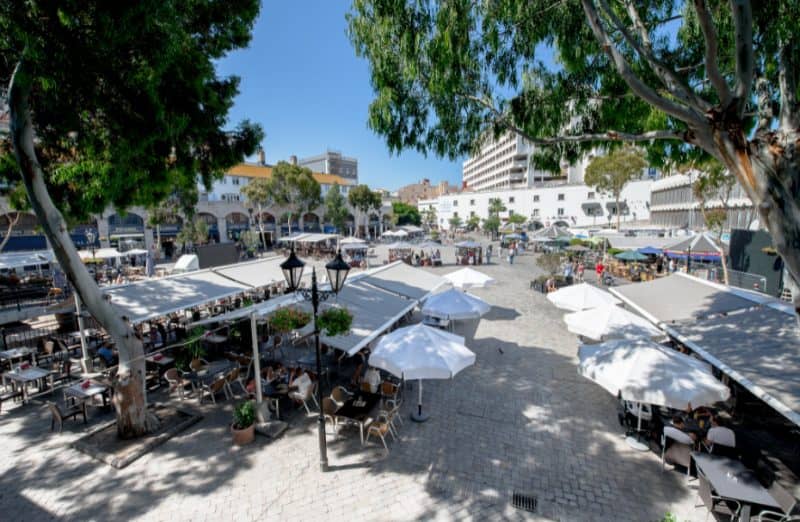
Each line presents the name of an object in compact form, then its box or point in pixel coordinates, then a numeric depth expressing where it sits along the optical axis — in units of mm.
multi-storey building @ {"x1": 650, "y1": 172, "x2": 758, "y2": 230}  23609
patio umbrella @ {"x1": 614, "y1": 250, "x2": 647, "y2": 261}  22083
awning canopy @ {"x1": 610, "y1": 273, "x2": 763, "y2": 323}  9312
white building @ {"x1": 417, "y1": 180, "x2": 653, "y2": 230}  54925
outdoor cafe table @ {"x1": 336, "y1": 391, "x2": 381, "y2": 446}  6844
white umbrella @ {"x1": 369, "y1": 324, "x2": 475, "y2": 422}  7039
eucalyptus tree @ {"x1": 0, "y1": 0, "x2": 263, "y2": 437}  5332
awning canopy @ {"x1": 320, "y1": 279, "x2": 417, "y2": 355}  8055
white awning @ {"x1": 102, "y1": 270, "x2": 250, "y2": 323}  9359
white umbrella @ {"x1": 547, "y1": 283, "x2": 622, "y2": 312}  11631
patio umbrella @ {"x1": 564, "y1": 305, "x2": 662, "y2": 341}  8758
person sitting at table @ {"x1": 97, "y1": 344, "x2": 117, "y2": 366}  10091
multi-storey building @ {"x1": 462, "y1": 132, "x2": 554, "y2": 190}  80438
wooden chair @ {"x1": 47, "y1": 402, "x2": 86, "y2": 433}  7332
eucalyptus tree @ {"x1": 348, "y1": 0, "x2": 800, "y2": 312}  3779
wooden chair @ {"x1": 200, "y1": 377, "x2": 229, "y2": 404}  8469
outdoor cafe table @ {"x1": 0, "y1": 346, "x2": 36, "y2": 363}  9516
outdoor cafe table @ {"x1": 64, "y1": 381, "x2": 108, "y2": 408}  7691
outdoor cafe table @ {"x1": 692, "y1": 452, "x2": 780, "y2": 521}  4656
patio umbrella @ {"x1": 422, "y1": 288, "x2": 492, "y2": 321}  11334
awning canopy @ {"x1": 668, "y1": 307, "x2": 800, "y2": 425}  5379
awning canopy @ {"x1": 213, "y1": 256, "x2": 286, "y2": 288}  13570
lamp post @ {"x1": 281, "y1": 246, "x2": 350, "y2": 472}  6047
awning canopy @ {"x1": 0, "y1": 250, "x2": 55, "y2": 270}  19638
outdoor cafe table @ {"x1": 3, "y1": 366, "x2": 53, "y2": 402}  8359
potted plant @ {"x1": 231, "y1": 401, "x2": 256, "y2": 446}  6891
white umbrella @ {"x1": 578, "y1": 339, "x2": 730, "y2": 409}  5849
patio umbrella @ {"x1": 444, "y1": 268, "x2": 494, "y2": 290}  15461
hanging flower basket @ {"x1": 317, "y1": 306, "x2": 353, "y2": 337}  6828
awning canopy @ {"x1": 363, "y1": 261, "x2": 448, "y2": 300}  12711
